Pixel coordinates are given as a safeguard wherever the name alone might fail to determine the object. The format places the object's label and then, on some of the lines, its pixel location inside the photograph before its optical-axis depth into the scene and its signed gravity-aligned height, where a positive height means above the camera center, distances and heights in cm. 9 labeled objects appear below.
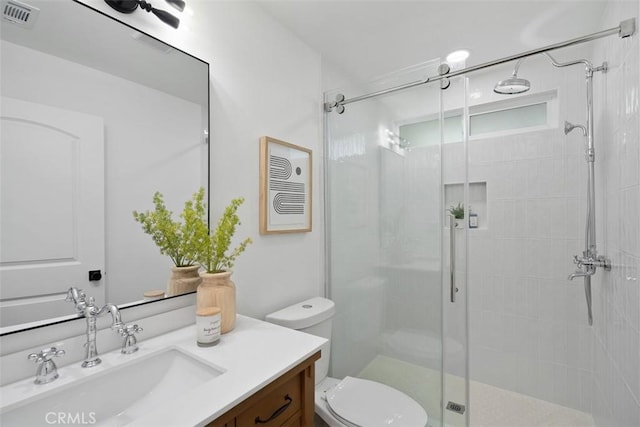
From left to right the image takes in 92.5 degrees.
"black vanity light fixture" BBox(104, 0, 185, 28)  112 +79
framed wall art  171 +16
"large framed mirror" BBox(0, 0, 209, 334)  90 +21
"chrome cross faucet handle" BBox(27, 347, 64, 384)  85 -42
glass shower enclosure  176 -18
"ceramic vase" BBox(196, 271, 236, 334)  117 -31
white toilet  141 -93
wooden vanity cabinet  83 -58
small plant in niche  178 +1
